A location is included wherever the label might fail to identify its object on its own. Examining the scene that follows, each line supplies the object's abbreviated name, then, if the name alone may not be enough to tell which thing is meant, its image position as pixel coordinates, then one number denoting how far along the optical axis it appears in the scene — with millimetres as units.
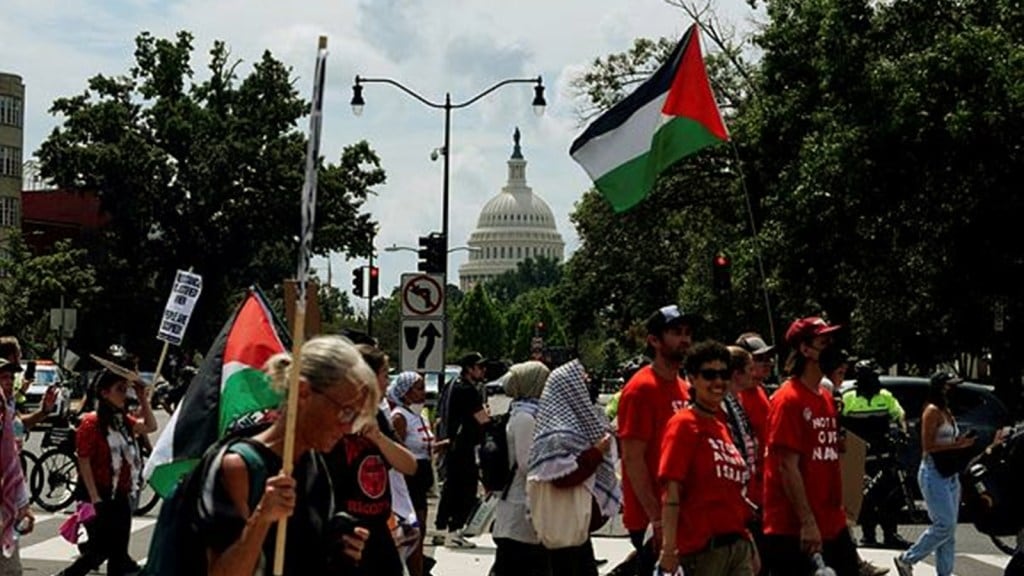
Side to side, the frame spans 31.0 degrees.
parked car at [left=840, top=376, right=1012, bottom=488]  20562
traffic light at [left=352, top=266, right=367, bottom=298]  44719
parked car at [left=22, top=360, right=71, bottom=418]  40353
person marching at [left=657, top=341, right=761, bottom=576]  7902
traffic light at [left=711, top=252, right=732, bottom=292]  36094
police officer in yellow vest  16672
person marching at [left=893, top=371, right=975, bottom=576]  12805
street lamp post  37188
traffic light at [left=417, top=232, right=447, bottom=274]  31359
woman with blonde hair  4773
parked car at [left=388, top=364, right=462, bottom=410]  34194
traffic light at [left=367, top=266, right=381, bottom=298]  40578
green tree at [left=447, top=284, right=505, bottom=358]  165750
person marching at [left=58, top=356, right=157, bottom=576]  11914
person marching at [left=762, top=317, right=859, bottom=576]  8867
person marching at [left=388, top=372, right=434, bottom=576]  11289
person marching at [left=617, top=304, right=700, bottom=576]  8859
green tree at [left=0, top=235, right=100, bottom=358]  61281
